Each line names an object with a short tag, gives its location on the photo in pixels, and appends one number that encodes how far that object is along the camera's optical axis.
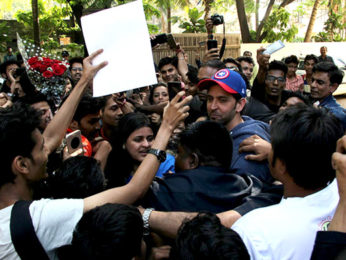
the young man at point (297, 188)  1.23
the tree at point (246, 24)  16.77
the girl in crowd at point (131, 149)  2.54
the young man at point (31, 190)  1.32
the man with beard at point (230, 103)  2.45
